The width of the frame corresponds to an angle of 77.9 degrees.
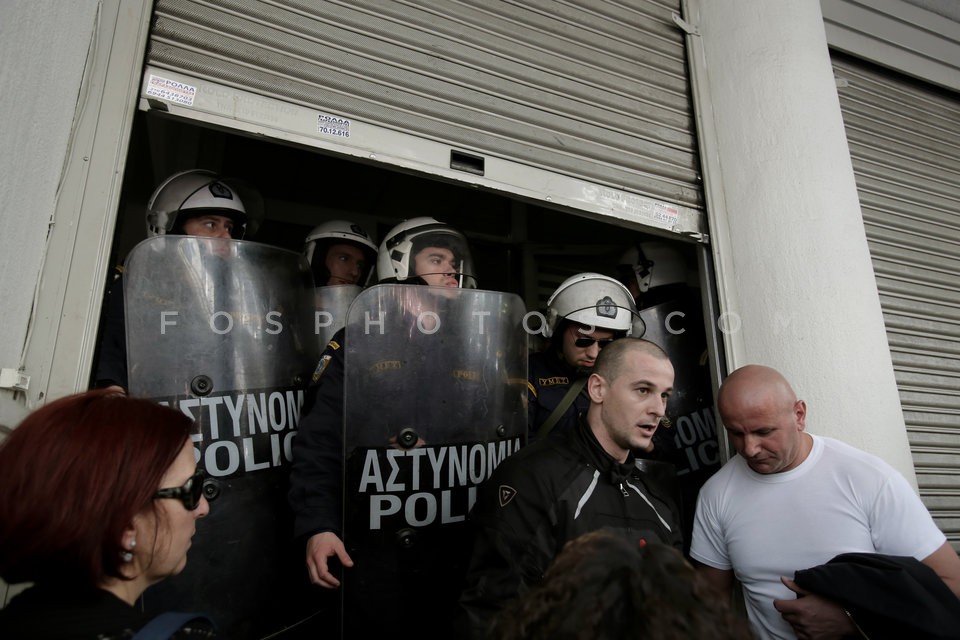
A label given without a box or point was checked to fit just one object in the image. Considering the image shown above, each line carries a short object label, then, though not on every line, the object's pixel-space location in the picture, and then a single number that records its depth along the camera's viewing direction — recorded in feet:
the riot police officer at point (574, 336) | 9.61
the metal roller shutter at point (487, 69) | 6.90
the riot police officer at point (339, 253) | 11.10
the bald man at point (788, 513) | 6.54
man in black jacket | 5.89
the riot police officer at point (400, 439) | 6.74
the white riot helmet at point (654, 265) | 12.59
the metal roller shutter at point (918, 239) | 10.47
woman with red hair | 3.18
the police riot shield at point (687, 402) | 10.24
